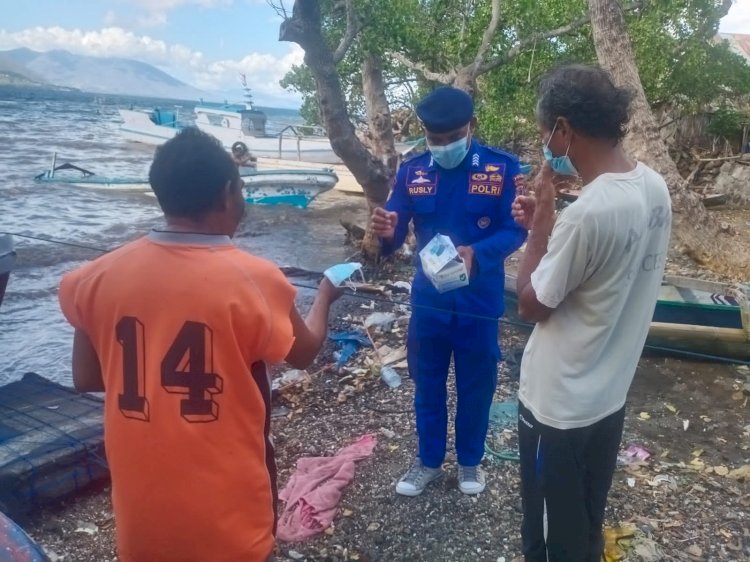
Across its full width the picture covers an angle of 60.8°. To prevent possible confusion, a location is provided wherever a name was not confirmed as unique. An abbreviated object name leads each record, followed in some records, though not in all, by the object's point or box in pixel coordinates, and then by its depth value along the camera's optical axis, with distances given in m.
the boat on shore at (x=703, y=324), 5.73
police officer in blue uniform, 3.32
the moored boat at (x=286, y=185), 16.41
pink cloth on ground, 3.55
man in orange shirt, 1.67
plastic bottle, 5.39
